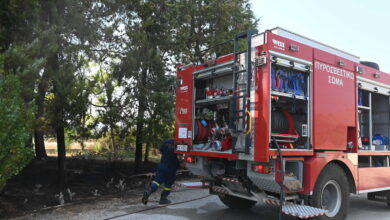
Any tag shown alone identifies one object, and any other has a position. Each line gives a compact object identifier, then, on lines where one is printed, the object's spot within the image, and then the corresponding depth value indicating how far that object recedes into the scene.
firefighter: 6.46
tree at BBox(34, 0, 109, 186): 7.16
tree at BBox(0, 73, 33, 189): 5.14
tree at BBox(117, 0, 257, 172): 8.77
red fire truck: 4.82
